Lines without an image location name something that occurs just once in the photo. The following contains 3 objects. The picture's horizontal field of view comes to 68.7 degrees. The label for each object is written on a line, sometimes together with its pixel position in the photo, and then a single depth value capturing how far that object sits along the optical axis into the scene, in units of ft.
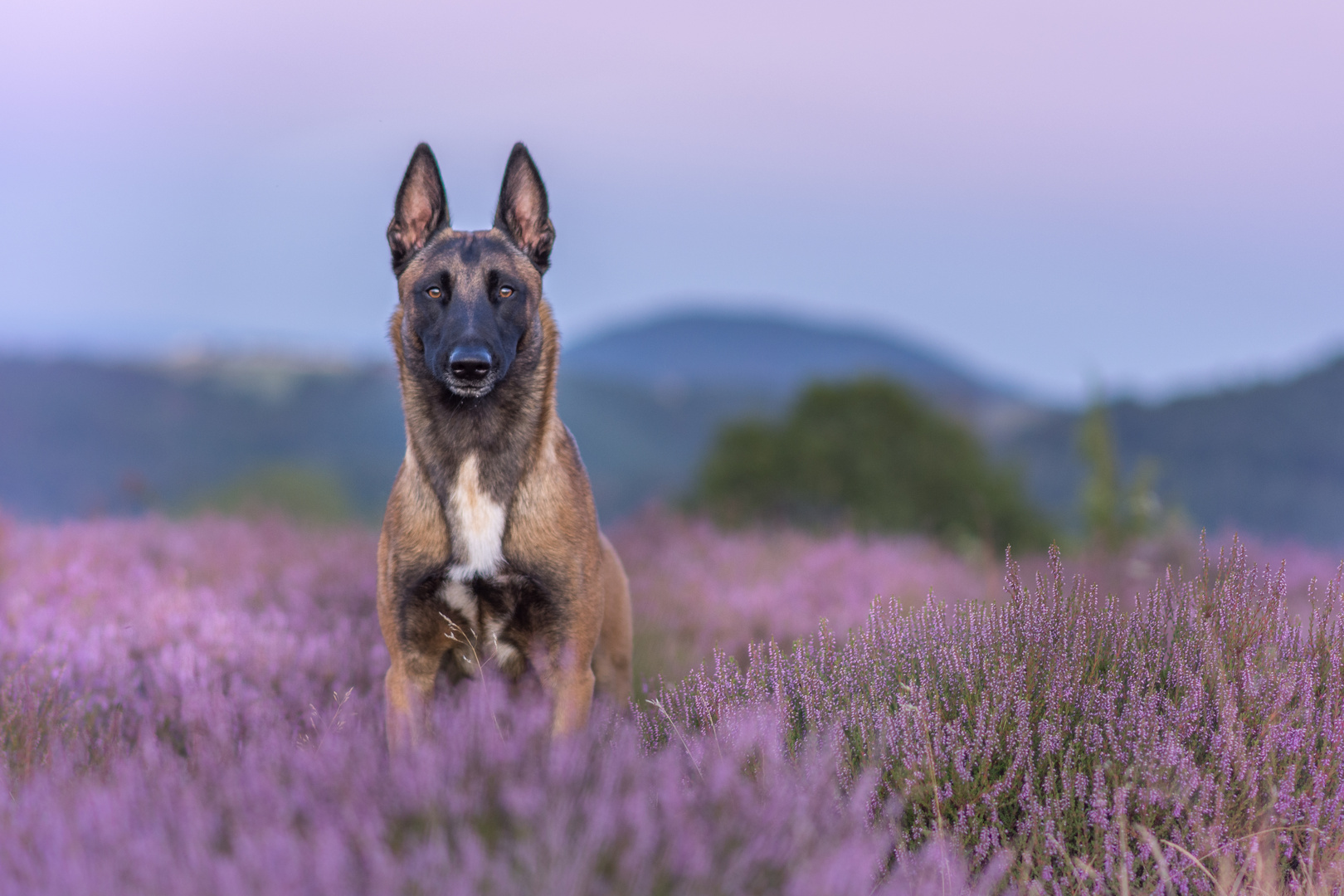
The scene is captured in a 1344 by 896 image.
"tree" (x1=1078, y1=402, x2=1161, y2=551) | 37.40
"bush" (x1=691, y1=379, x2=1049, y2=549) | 47.14
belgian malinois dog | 11.69
